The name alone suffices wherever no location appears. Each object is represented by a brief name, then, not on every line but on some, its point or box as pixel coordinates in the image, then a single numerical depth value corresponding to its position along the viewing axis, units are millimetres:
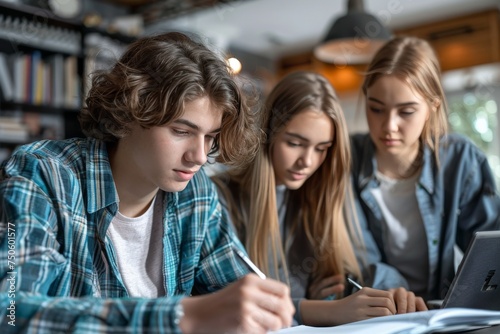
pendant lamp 2561
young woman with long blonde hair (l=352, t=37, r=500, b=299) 1322
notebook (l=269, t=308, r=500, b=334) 705
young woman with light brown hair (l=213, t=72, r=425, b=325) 1246
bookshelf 2980
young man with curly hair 607
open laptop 832
